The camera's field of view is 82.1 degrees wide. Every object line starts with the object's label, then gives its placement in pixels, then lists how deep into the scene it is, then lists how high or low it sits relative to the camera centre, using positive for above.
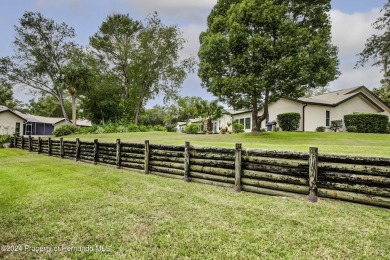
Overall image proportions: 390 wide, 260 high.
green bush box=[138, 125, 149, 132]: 33.09 +0.89
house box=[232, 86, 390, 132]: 24.75 +3.45
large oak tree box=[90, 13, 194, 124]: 38.59 +14.13
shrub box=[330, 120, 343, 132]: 24.19 +1.21
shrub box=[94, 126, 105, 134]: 30.39 +0.49
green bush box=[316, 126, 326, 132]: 24.20 +0.75
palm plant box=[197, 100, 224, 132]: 29.86 +3.32
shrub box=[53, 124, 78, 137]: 29.81 +0.45
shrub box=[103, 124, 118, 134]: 30.46 +0.67
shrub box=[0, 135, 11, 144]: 24.54 -0.70
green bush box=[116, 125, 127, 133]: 31.12 +0.67
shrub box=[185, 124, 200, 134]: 27.77 +0.82
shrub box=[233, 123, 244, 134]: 28.25 +0.92
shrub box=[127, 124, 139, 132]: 31.94 +0.87
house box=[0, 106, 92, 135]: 36.91 +1.90
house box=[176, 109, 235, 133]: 39.72 +2.38
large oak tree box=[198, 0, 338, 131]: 17.69 +7.07
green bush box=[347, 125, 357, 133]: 22.23 +0.78
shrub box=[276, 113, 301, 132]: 24.80 +1.66
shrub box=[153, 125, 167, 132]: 35.49 +0.99
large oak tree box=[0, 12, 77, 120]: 34.09 +12.52
